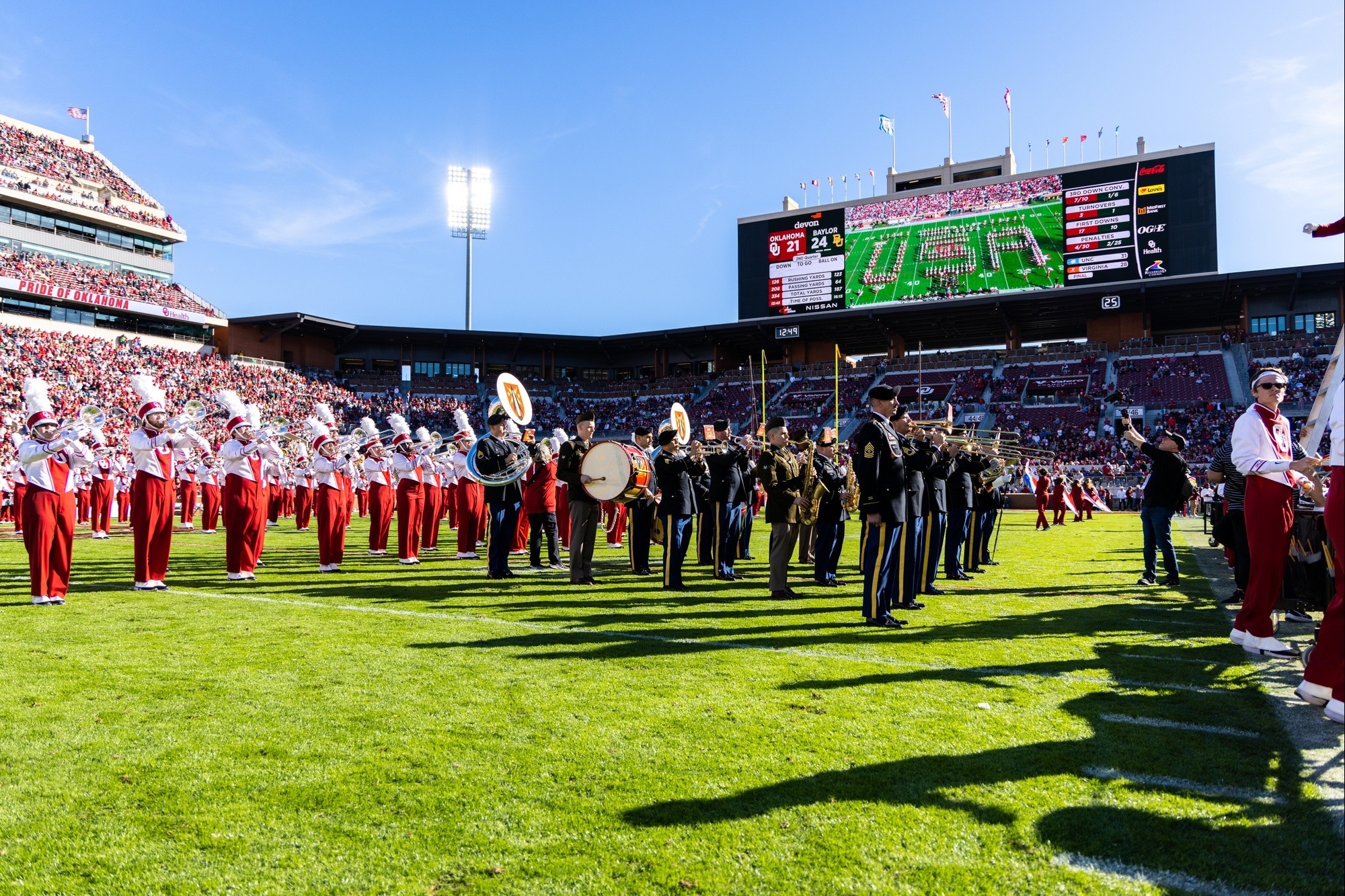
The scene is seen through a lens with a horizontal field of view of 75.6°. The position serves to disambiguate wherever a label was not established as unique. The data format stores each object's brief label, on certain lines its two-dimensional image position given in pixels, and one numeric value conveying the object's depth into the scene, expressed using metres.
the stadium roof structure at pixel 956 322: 41.69
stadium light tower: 59.31
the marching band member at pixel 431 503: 14.24
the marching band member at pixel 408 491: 12.52
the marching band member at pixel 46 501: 8.23
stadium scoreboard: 37.56
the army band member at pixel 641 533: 10.90
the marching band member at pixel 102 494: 17.30
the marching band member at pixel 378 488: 13.06
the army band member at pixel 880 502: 7.10
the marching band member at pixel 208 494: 14.84
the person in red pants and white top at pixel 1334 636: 3.80
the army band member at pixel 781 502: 8.48
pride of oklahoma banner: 42.41
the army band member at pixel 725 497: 10.46
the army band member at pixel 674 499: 9.52
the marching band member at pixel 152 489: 9.04
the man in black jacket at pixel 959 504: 10.57
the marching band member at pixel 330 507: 11.20
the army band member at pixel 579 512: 9.72
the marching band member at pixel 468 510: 13.42
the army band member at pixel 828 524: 9.87
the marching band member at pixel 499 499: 9.98
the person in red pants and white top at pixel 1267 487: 5.38
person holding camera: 9.30
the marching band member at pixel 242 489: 9.78
